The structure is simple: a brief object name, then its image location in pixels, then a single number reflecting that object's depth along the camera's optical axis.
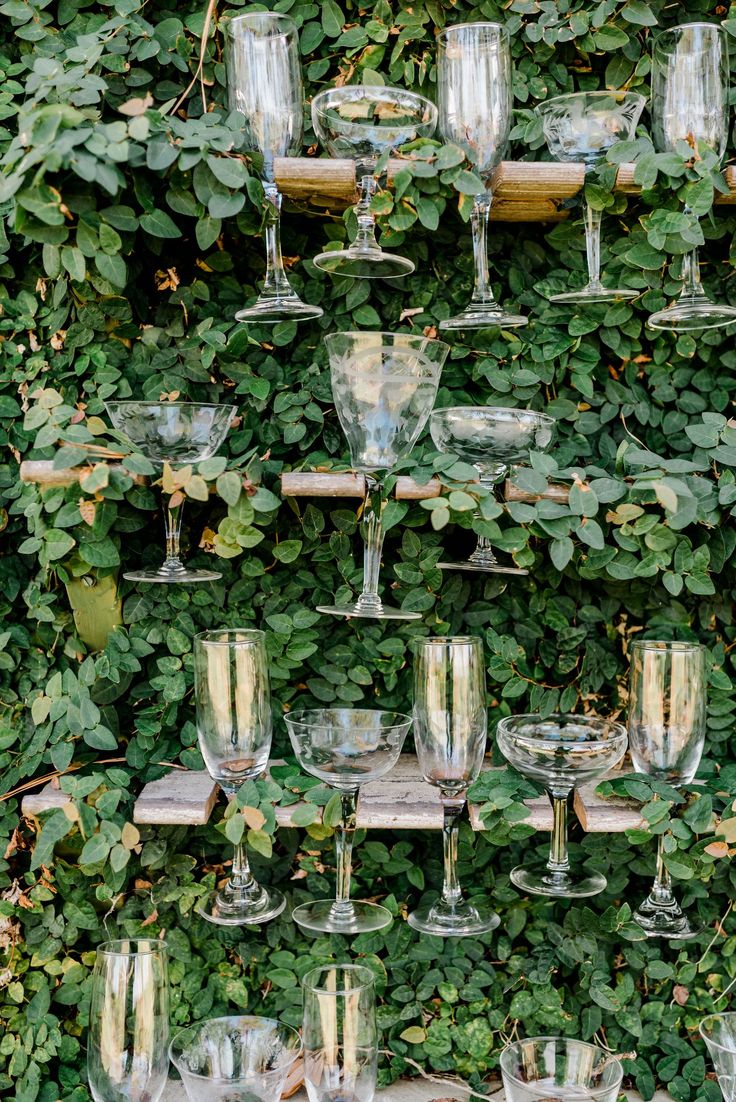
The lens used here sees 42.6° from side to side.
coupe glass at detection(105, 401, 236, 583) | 1.18
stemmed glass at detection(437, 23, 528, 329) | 1.20
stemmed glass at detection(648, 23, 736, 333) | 1.22
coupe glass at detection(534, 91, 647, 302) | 1.21
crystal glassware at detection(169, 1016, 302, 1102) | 1.13
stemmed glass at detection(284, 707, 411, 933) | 1.15
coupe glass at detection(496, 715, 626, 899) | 1.17
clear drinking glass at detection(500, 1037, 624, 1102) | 1.20
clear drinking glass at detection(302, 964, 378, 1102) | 1.12
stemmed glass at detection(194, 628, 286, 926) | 1.17
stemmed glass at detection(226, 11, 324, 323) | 1.19
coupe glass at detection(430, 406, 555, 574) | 1.20
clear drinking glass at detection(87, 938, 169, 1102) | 1.08
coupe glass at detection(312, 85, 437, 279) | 1.18
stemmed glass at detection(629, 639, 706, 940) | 1.19
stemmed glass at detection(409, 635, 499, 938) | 1.17
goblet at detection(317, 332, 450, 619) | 1.13
